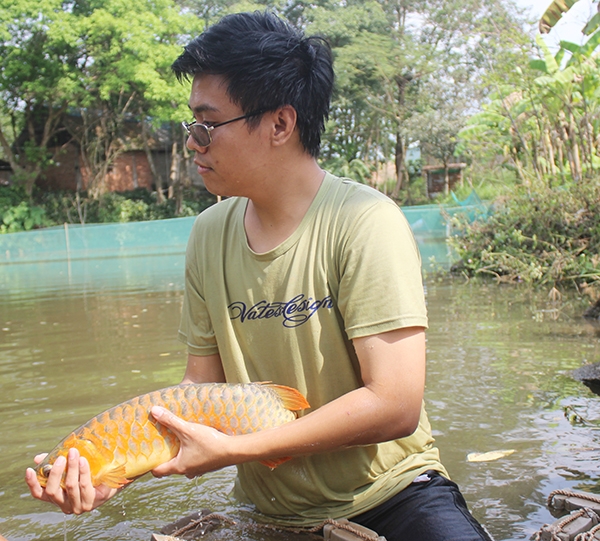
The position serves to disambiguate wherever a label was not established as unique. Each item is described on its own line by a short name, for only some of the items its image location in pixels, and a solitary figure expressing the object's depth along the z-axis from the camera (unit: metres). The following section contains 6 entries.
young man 1.98
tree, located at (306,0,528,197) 32.81
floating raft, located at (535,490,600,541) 2.31
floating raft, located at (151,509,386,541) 2.00
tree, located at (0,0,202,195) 28.45
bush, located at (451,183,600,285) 9.56
